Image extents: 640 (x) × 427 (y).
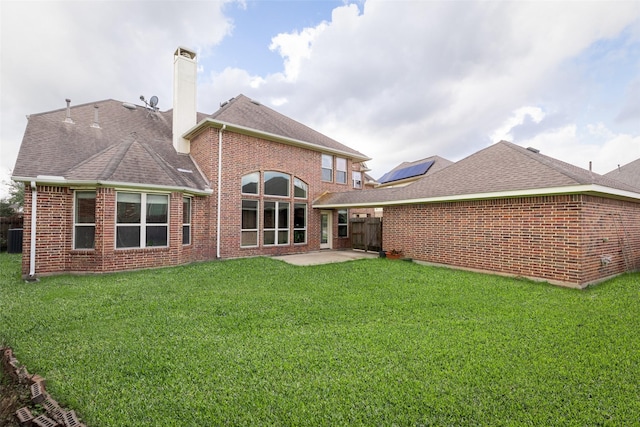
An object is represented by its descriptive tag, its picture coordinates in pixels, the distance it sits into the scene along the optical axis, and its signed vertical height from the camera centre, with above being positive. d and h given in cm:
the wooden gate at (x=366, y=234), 1341 -73
